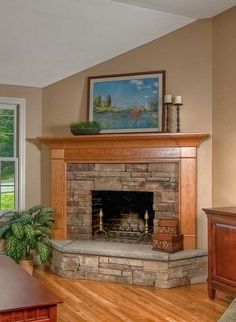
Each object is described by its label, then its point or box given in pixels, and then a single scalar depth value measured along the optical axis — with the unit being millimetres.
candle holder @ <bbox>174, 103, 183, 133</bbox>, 4672
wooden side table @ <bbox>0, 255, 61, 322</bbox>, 2135
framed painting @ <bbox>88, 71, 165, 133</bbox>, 4816
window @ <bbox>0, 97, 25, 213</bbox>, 5230
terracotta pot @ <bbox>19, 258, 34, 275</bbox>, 4508
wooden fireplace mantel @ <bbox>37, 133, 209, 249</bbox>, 4613
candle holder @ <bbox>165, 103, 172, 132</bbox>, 4738
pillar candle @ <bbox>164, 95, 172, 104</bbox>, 4623
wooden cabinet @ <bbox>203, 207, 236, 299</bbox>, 3658
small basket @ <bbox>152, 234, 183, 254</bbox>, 4363
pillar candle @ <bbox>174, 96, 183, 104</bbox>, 4598
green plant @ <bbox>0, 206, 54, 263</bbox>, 4445
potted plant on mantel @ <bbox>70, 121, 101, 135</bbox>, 4841
